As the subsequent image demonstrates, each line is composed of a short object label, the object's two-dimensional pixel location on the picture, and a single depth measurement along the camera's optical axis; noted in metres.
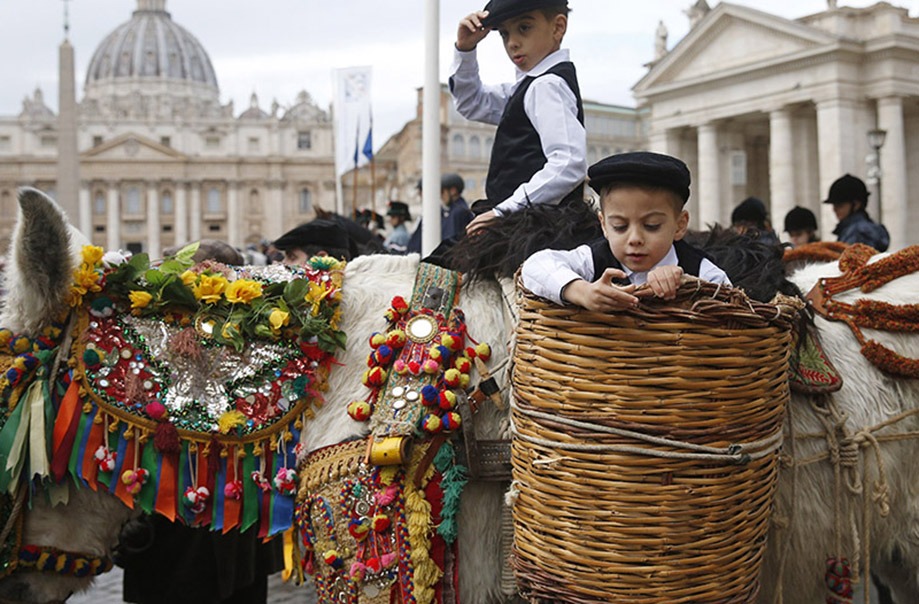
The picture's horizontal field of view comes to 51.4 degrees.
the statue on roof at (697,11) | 53.12
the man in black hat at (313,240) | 5.00
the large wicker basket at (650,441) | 2.10
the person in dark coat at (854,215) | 8.17
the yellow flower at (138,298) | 2.61
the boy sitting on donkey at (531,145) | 2.90
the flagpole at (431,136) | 6.32
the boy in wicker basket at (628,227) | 2.26
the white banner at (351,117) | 13.23
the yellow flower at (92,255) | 2.57
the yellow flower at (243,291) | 2.64
